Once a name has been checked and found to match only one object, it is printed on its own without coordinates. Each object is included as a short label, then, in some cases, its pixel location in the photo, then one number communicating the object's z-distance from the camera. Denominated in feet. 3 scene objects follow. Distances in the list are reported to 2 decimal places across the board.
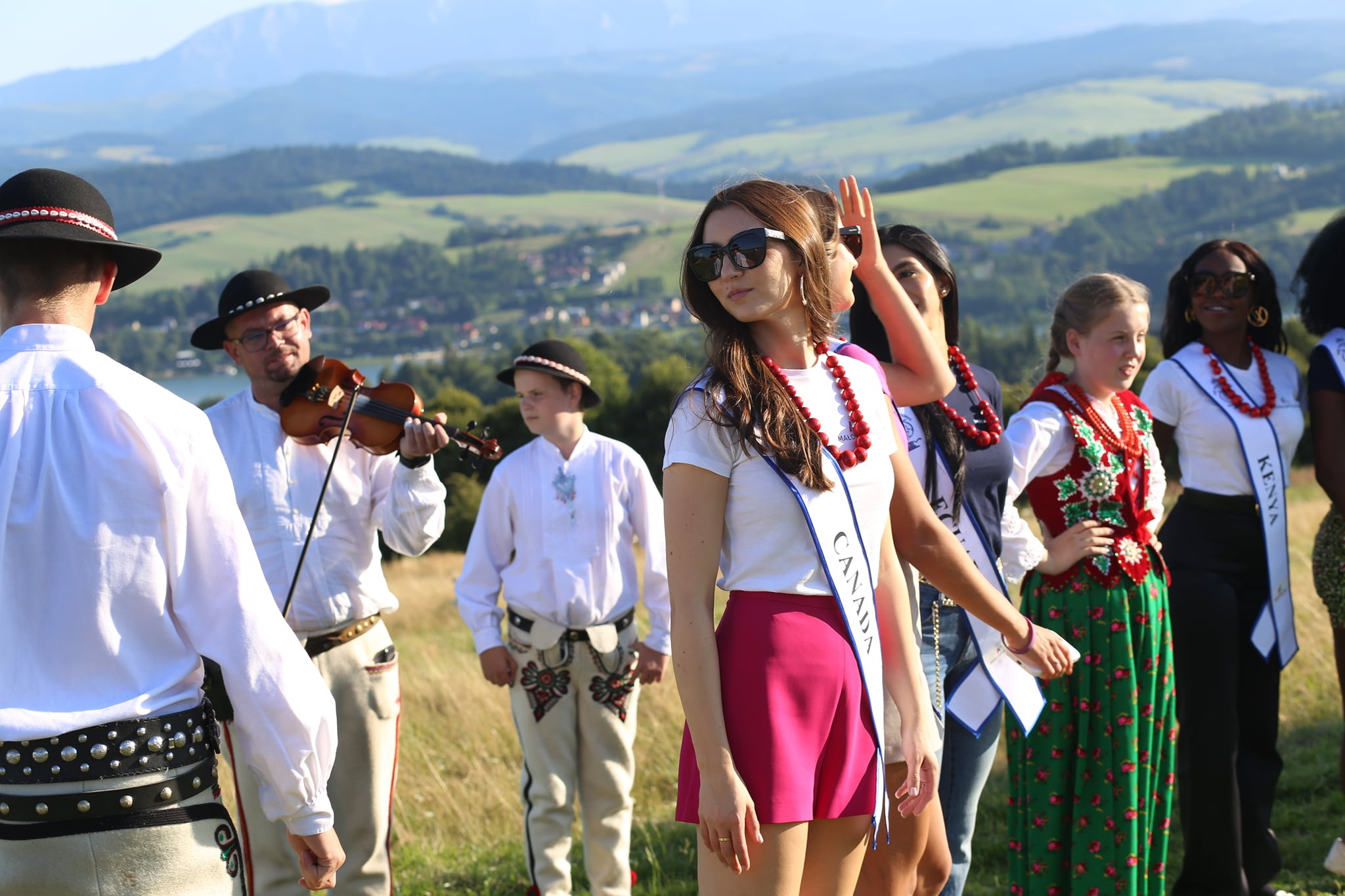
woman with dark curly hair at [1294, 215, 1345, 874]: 14.74
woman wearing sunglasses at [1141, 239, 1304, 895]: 14.44
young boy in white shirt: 15.88
